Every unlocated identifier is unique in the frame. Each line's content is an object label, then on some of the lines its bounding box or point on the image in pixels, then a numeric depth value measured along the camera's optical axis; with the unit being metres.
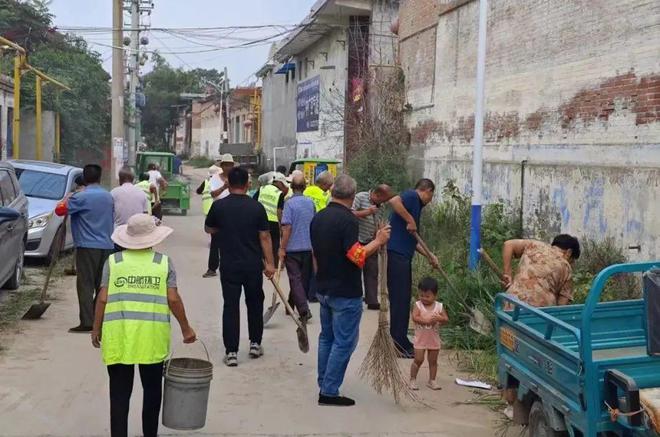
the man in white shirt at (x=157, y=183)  17.44
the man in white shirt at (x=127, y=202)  10.84
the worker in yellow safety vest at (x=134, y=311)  5.60
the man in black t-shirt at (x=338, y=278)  7.14
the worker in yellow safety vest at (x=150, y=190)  15.69
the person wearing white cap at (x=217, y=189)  13.25
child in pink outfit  7.75
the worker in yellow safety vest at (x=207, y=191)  14.61
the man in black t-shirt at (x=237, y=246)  8.43
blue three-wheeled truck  4.49
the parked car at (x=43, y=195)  14.05
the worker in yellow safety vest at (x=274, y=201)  12.20
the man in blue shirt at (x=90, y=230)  9.54
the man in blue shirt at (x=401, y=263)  8.69
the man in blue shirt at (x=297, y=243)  10.40
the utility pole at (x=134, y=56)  38.67
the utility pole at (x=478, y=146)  11.95
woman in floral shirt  6.79
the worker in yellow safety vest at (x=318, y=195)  12.35
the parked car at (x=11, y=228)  10.62
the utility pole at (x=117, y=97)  22.16
